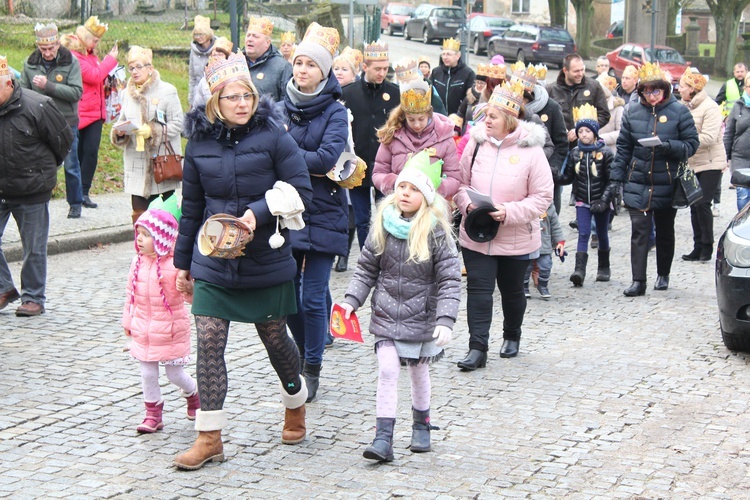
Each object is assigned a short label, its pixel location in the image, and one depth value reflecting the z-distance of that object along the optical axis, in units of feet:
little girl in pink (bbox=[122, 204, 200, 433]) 21.30
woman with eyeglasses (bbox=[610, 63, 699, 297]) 34.32
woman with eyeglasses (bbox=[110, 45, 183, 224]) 35.14
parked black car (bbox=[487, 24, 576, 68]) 146.51
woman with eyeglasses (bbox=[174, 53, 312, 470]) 19.42
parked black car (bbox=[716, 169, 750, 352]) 27.50
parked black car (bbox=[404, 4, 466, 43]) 169.07
